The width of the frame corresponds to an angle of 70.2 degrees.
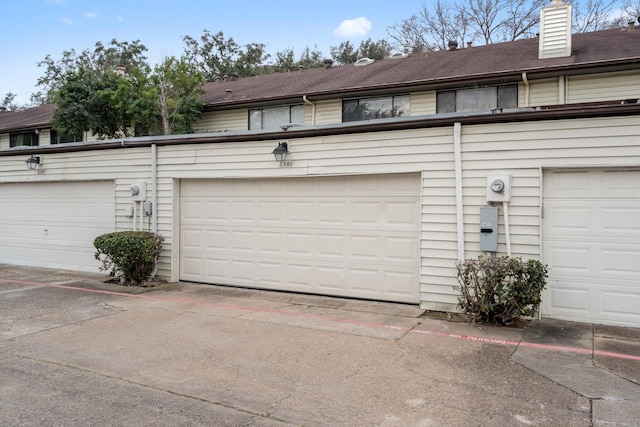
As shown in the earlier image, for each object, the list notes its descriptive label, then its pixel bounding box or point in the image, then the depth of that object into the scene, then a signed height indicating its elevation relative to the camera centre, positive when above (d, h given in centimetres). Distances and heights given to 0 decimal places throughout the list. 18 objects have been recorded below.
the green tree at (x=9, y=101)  4878 +1167
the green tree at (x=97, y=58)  4009 +1344
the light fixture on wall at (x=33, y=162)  1091 +112
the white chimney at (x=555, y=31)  1155 +464
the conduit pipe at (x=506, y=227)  650 -24
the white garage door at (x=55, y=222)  1037 -31
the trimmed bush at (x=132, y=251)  870 -82
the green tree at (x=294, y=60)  2997 +1022
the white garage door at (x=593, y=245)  609 -46
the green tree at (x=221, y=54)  3331 +1157
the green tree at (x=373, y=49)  3128 +1137
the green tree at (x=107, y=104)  1491 +351
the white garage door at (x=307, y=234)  745 -44
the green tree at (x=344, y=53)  3269 +1148
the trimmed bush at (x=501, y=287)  596 -102
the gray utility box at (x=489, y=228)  650 -25
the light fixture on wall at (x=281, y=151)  805 +104
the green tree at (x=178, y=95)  1431 +369
